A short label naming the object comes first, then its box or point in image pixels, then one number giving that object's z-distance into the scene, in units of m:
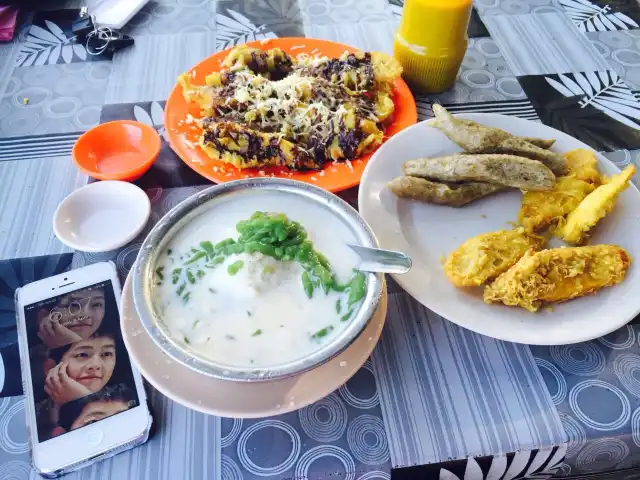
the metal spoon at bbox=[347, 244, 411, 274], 0.31
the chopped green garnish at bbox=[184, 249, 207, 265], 0.32
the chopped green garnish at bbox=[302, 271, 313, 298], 0.31
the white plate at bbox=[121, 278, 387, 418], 0.29
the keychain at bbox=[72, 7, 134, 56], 0.58
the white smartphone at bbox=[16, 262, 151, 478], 0.30
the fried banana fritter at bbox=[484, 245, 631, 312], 0.33
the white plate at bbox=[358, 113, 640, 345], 0.33
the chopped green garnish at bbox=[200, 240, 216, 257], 0.33
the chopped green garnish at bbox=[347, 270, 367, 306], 0.30
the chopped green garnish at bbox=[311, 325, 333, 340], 0.29
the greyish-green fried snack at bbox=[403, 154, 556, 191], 0.40
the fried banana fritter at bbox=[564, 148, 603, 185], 0.42
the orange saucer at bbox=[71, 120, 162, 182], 0.43
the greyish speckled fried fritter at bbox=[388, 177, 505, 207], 0.40
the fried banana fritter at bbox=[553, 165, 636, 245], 0.38
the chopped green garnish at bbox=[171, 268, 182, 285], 0.31
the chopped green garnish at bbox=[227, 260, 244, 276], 0.31
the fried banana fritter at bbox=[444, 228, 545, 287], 0.35
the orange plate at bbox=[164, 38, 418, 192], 0.42
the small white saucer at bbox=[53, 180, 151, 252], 0.39
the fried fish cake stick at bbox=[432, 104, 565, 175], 0.42
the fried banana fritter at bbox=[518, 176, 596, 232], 0.39
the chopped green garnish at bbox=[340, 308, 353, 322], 0.30
